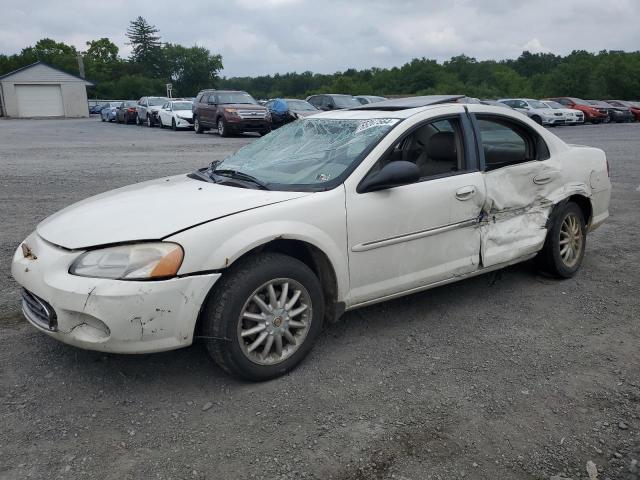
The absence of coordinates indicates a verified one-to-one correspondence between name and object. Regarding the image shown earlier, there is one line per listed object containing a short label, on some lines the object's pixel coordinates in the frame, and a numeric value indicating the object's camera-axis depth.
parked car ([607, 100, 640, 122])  37.84
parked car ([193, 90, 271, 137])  20.92
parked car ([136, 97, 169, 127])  29.41
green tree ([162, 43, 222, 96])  91.31
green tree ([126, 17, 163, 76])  105.06
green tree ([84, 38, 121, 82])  89.82
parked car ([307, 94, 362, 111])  25.27
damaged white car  3.03
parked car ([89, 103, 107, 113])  55.91
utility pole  62.88
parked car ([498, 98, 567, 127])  30.62
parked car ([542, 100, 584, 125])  31.43
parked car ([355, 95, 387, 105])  27.12
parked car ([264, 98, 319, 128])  22.78
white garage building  46.38
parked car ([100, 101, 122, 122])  37.22
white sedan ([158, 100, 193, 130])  26.02
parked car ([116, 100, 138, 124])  32.47
